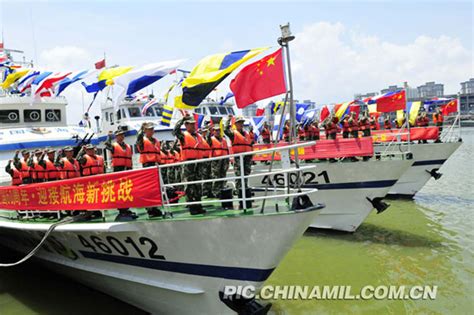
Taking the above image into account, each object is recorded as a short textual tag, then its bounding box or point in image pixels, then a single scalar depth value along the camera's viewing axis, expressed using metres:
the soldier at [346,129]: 13.18
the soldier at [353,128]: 13.10
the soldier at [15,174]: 9.27
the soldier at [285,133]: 14.89
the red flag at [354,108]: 18.22
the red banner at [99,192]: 5.57
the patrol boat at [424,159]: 14.41
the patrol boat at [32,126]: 12.88
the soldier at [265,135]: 14.84
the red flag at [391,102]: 12.80
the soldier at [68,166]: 7.80
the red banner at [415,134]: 14.62
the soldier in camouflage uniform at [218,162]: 6.80
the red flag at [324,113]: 18.31
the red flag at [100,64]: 16.50
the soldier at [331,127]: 12.92
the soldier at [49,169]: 8.27
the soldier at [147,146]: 6.57
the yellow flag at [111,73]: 8.59
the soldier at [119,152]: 6.80
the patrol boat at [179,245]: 5.08
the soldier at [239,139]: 7.00
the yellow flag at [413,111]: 16.73
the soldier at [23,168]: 8.97
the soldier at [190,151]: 6.05
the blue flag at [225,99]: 22.44
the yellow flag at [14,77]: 13.40
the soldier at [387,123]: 17.69
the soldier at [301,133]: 14.07
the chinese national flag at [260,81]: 5.75
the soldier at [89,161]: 7.13
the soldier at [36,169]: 8.42
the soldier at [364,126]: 13.68
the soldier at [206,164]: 6.35
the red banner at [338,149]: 10.38
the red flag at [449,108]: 16.58
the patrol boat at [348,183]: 10.18
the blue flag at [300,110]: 17.81
